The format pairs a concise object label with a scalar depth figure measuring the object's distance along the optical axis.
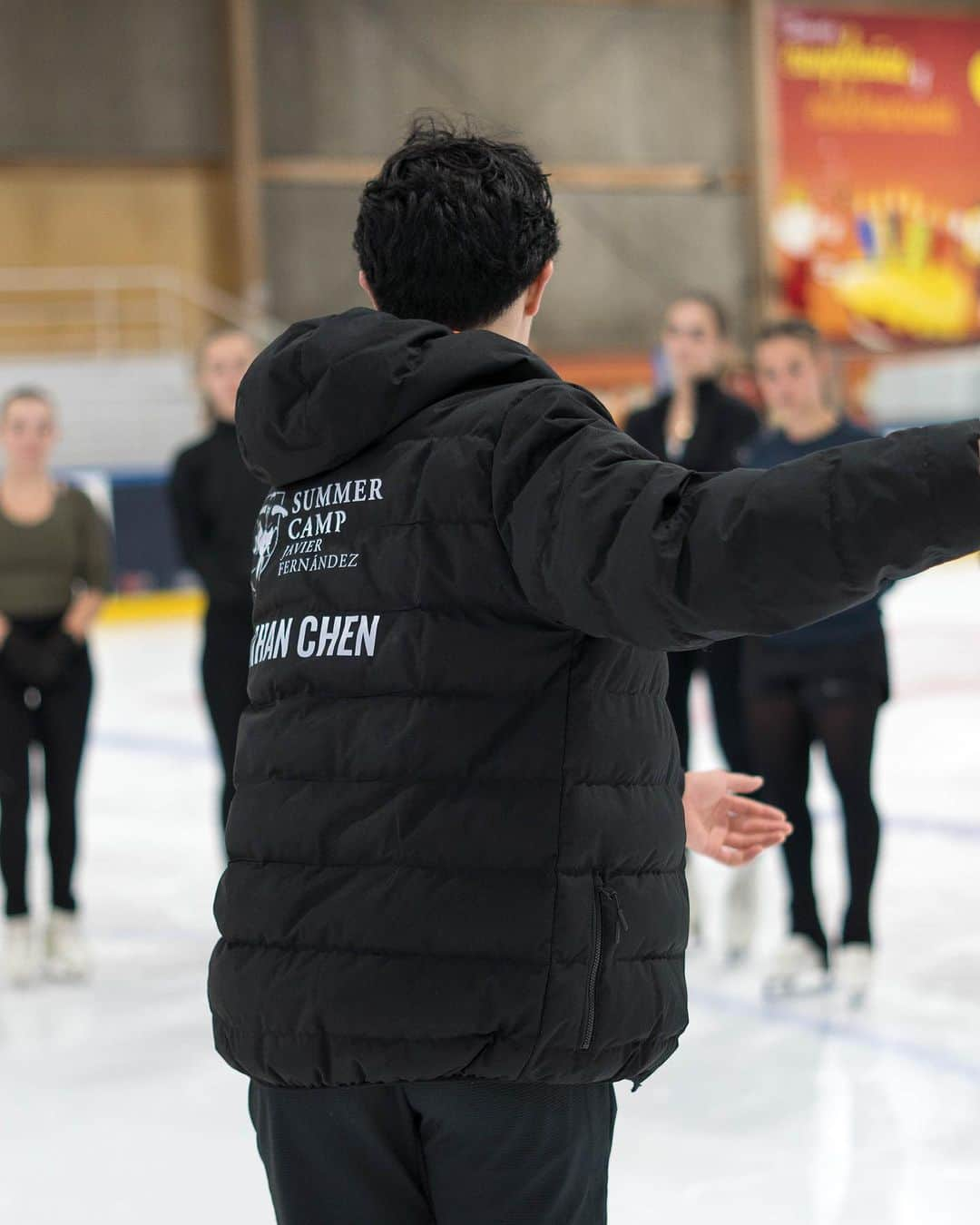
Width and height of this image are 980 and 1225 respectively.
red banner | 20.97
